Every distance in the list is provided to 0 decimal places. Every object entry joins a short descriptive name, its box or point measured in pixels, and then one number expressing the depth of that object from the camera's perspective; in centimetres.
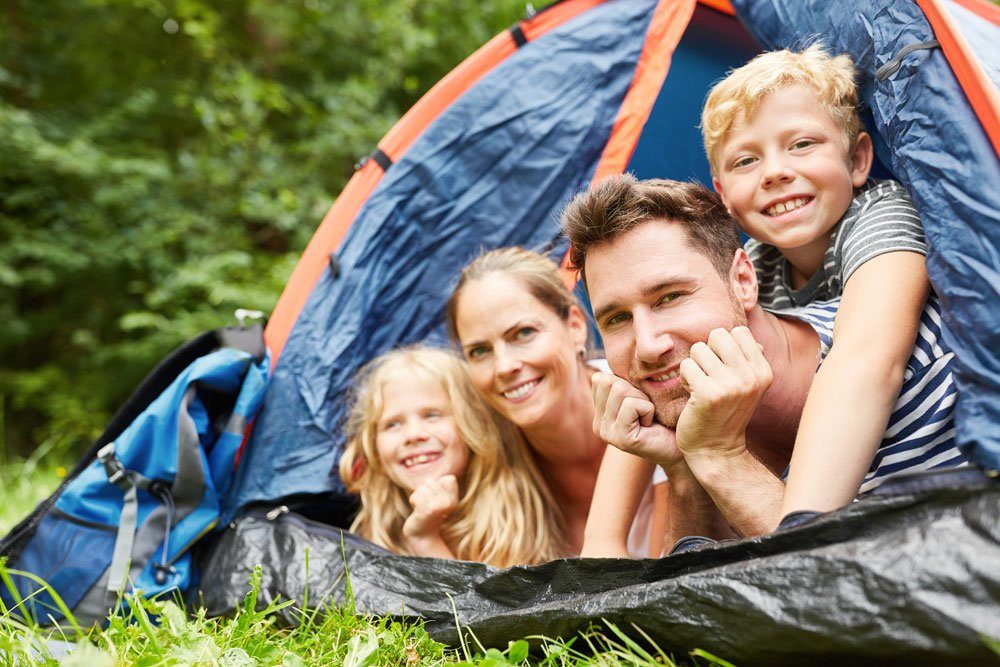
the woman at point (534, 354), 196
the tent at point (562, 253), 99
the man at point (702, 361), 131
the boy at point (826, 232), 124
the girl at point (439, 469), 202
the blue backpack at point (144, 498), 186
